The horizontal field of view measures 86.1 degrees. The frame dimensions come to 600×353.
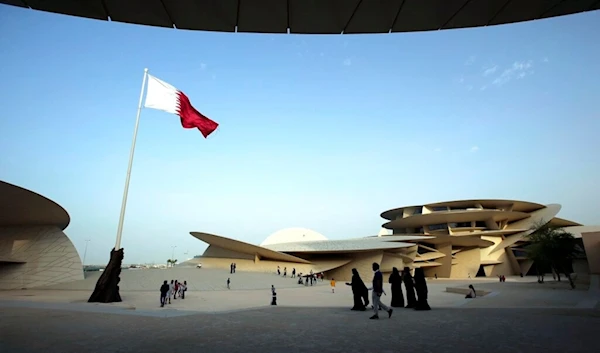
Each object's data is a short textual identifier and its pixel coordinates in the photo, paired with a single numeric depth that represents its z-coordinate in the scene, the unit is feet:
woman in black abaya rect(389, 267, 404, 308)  34.55
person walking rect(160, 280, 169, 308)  46.57
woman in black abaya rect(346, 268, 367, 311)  31.68
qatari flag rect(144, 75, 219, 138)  45.88
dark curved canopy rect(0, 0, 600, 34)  12.05
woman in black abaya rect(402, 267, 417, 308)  32.96
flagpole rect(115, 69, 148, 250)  49.85
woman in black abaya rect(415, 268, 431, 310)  31.12
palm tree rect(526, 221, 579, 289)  80.94
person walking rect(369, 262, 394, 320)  26.12
